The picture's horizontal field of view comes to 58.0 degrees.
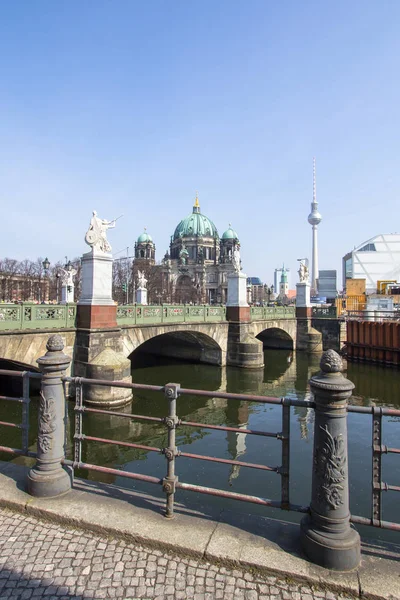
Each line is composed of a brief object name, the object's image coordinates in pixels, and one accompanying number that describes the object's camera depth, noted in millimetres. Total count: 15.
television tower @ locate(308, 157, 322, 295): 119412
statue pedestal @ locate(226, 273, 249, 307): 22078
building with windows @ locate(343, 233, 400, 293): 86938
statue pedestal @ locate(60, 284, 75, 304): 23619
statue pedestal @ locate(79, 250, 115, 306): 13773
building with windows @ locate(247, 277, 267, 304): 102194
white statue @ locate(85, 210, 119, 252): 13953
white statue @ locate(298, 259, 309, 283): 30953
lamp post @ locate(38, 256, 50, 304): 24094
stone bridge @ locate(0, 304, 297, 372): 12453
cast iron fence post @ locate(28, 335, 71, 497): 3755
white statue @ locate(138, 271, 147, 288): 28097
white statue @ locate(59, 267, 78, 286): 23984
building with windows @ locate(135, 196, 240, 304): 104438
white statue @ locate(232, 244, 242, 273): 22933
